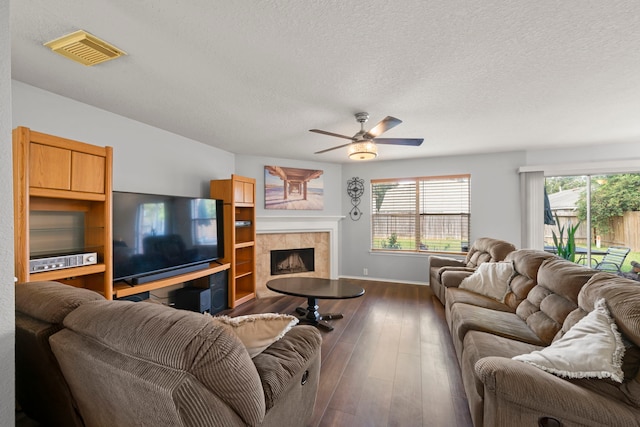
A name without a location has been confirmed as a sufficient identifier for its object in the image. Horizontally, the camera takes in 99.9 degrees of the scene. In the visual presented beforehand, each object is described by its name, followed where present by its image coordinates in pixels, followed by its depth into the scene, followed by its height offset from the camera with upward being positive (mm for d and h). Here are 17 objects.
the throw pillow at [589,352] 1234 -676
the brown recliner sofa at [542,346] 1148 -791
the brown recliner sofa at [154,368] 775 -472
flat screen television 2566 -223
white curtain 4383 +79
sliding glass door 4066 -4
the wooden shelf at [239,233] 3832 -278
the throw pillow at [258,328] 1240 -554
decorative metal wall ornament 5461 +456
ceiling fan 2684 +740
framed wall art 4820 +493
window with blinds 4895 +6
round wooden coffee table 3057 -896
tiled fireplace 4562 -497
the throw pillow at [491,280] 2844 -743
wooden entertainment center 1755 +79
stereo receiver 1859 -343
